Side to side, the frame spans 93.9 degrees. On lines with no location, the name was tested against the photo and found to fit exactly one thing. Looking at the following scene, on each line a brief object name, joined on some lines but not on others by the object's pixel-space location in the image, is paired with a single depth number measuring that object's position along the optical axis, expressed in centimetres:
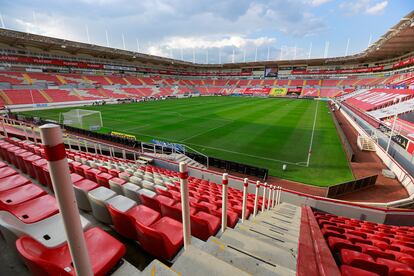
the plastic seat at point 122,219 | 271
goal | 2148
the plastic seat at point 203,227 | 310
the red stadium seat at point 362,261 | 219
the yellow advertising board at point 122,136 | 1694
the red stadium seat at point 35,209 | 253
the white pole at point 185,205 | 207
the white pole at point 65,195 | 98
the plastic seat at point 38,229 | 187
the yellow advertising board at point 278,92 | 6153
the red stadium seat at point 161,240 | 235
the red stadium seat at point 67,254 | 152
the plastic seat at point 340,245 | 277
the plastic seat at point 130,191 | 405
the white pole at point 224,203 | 274
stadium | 204
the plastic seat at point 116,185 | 427
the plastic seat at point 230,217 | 380
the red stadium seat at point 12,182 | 336
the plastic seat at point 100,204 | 310
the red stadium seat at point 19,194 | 293
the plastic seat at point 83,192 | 350
